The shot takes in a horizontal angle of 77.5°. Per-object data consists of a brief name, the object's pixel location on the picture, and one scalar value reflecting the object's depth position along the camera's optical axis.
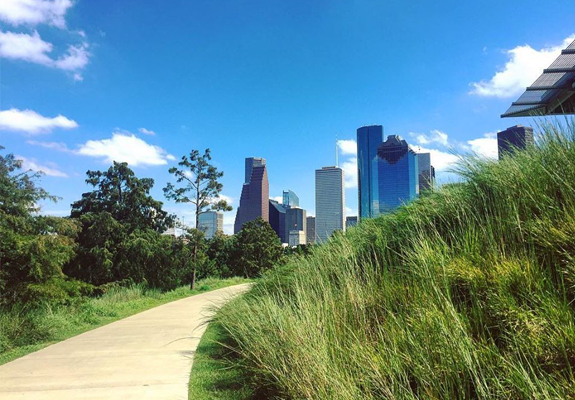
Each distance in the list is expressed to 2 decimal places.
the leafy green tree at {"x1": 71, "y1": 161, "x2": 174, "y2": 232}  21.20
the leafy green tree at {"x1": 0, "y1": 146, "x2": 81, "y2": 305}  7.79
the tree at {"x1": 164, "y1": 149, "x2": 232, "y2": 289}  19.66
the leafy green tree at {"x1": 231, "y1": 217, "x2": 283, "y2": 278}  24.89
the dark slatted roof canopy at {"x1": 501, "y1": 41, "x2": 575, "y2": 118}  7.19
